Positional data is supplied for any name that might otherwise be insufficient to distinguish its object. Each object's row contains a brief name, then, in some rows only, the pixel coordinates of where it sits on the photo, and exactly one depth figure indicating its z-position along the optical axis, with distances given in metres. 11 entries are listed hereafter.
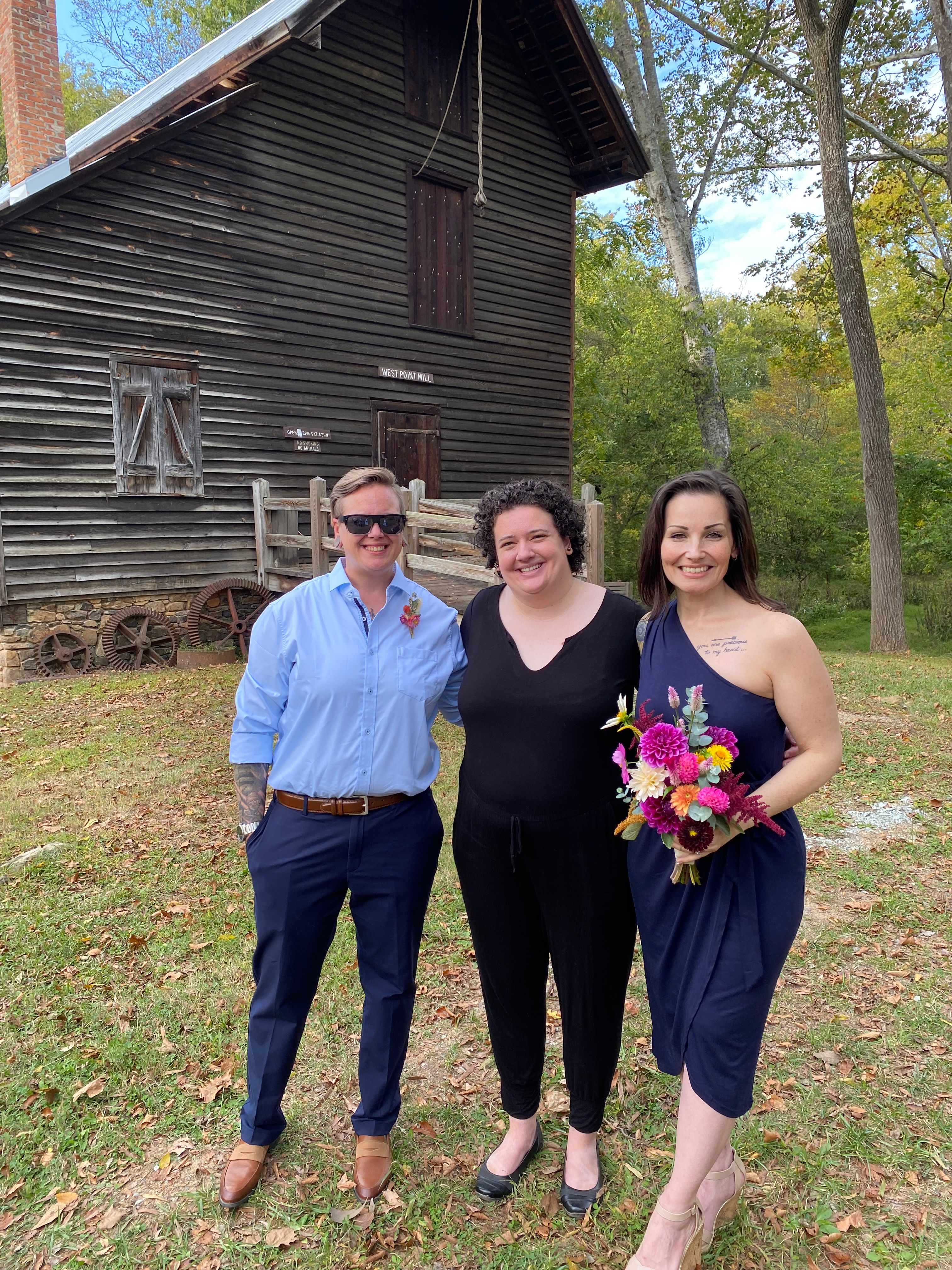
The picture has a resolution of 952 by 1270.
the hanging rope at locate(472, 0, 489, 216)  11.16
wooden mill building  10.12
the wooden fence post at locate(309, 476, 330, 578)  10.16
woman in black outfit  2.34
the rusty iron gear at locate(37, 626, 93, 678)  10.43
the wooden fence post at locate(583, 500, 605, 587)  8.02
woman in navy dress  2.13
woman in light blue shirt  2.53
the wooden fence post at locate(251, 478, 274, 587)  11.70
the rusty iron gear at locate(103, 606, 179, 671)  10.89
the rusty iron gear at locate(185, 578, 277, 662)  11.47
